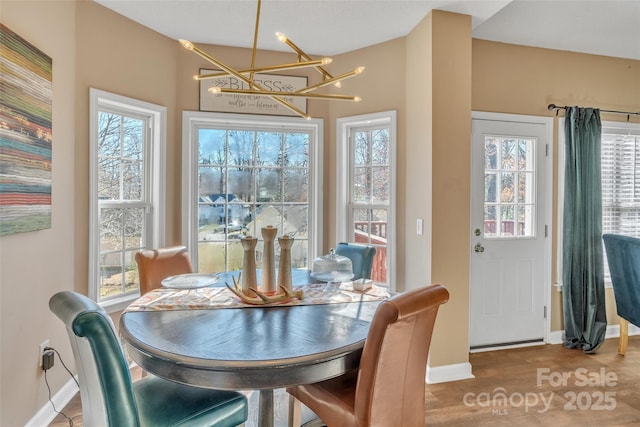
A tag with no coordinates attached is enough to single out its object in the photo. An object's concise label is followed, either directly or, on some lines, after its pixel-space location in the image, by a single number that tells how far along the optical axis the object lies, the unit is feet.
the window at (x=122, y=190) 8.26
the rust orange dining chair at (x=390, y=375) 4.14
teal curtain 10.12
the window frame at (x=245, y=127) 10.03
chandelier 5.17
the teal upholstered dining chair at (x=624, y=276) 8.88
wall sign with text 10.09
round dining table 3.85
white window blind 11.04
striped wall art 5.39
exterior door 9.94
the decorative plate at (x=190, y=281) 6.46
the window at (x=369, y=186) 10.04
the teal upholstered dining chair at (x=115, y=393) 3.73
